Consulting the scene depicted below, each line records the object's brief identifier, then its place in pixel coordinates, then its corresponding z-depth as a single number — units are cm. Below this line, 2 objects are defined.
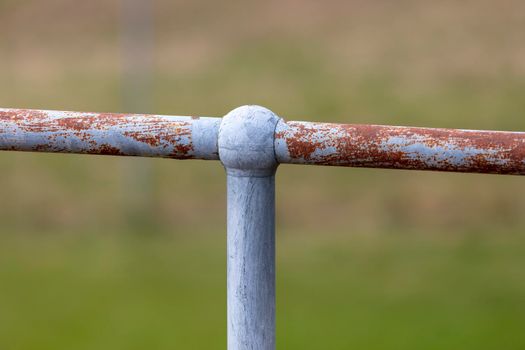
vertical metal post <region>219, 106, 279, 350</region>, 308
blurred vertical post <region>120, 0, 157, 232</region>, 1573
